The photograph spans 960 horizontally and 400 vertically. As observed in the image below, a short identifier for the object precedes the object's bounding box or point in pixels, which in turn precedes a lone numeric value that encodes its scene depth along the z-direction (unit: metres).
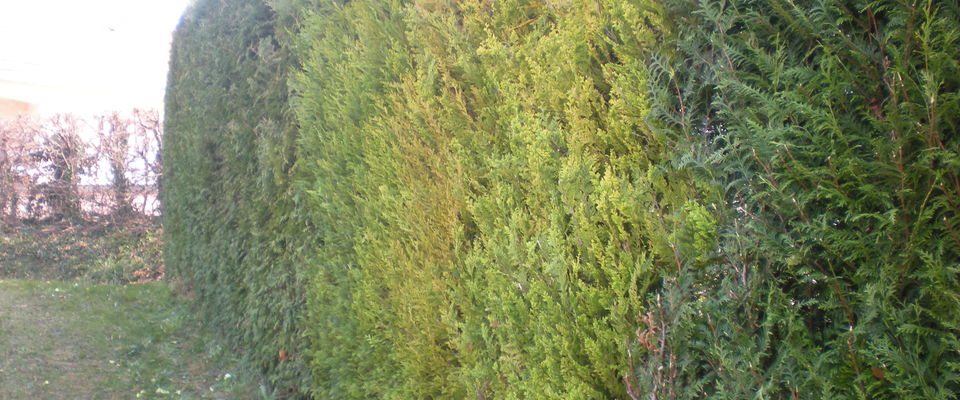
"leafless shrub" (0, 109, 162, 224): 14.47
